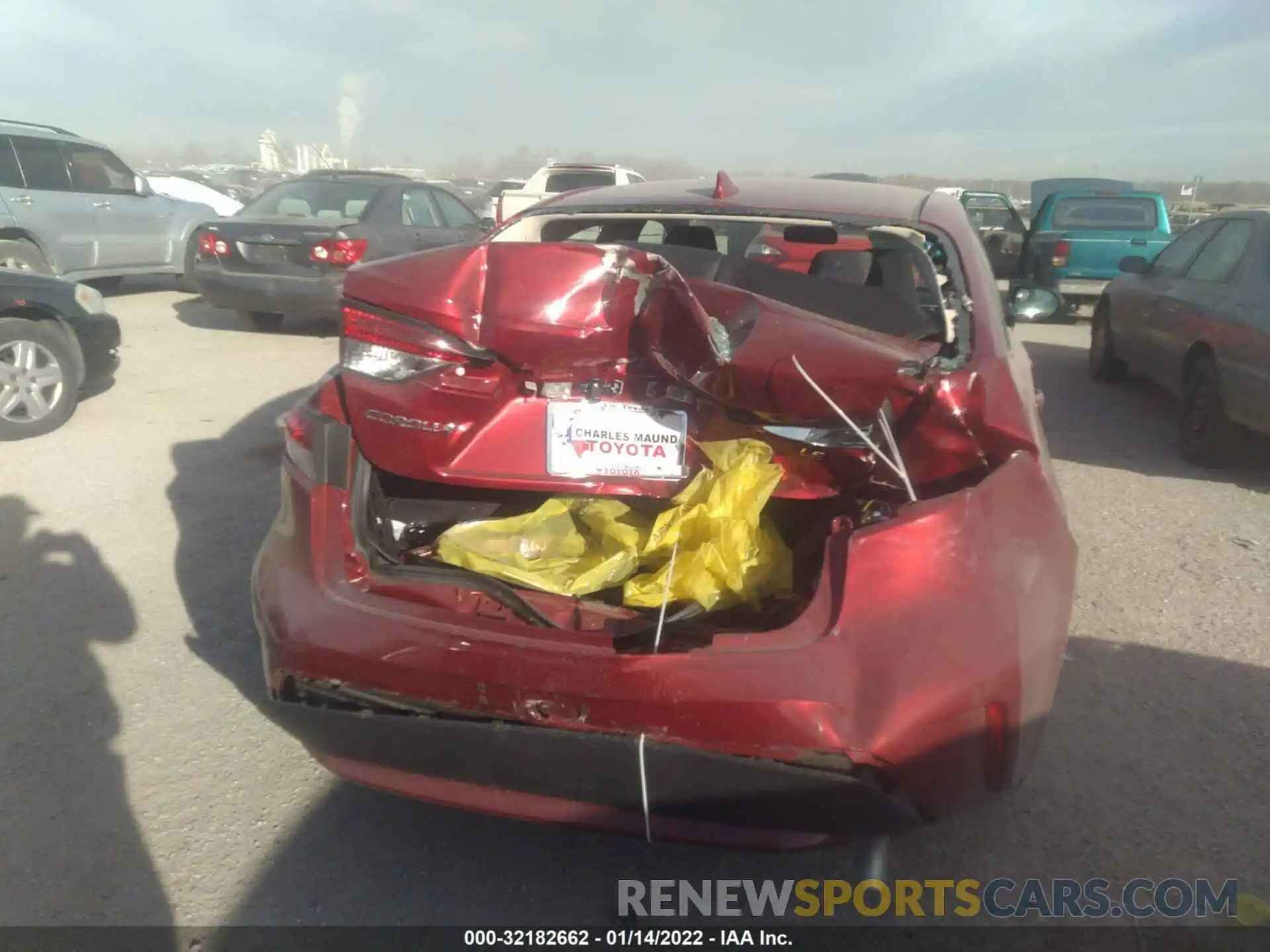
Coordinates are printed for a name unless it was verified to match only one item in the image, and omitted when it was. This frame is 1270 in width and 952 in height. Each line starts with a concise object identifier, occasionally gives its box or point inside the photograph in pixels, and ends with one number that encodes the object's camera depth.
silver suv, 9.98
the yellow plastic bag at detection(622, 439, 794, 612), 2.38
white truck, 15.81
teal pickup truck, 11.99
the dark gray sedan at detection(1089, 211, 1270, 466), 5.49
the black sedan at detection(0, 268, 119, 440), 5.88
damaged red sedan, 1.96
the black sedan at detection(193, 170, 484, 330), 8.94
